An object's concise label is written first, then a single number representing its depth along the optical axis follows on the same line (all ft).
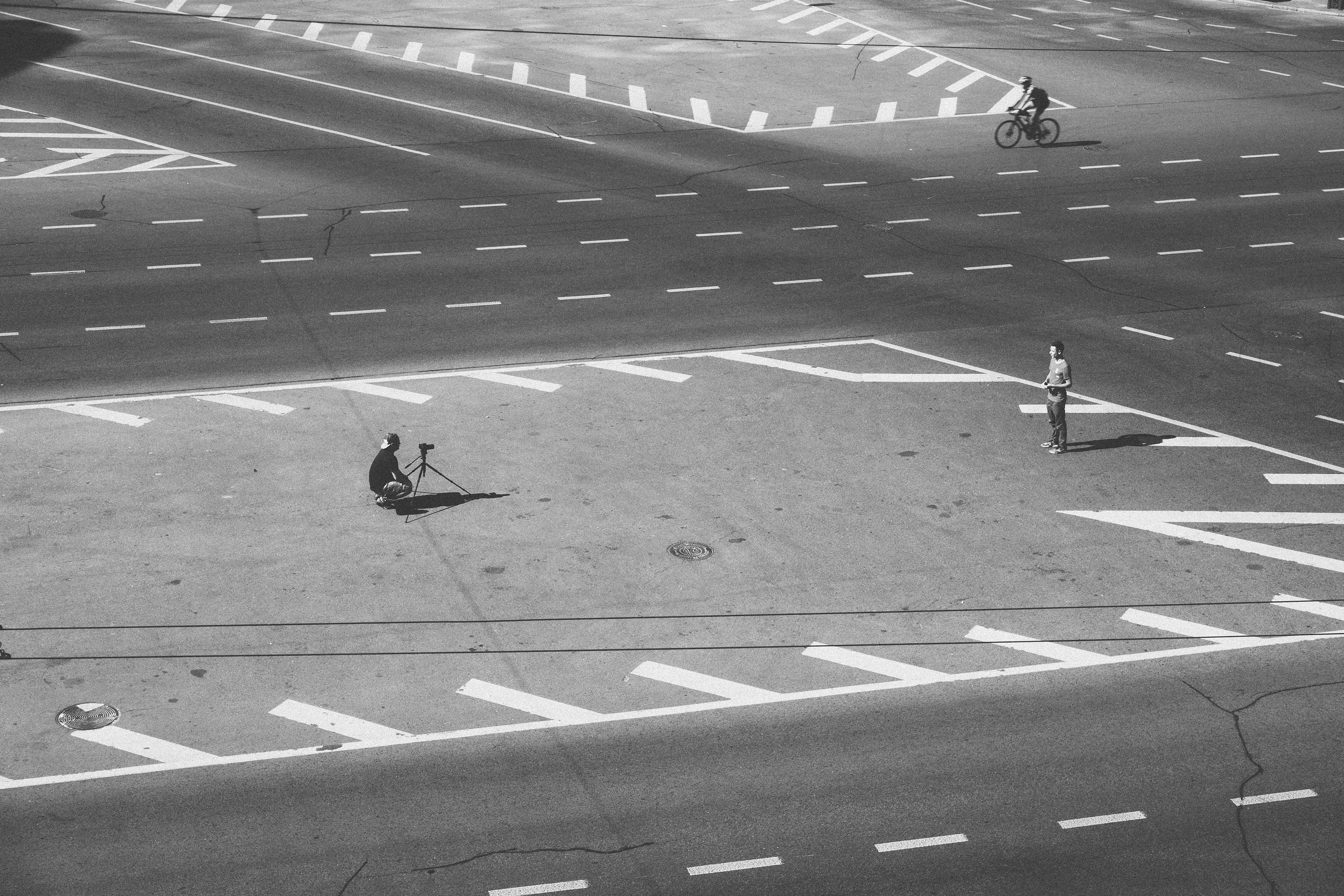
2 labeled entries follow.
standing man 63.10
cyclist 109.60
